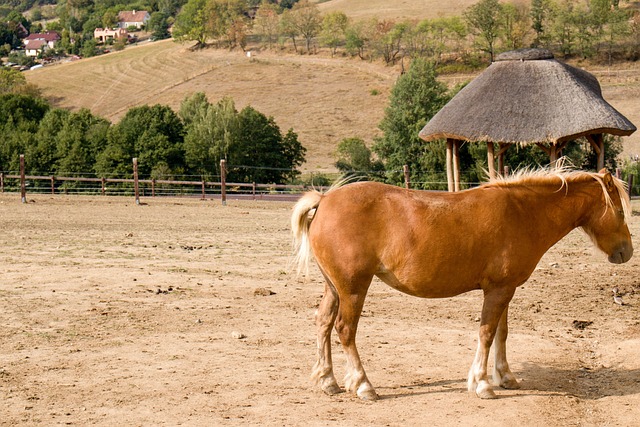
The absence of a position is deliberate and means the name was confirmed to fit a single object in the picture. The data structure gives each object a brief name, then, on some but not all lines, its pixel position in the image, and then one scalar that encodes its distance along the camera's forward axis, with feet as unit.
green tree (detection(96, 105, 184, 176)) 142.92
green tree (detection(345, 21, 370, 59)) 315.58
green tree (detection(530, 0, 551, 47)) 290.76
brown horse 22.99
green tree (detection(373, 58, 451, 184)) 140.46
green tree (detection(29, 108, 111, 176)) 145.59
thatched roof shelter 64.75
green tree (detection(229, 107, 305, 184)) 157.07
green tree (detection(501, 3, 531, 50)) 293.02
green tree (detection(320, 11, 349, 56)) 339.36
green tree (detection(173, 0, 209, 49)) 352.49
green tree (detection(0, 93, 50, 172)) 152.66
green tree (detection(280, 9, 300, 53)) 354.95
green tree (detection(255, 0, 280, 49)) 352.69
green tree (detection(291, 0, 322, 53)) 356.05
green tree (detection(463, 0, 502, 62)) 290.15
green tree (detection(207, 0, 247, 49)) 347.15
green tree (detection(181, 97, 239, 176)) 148.36
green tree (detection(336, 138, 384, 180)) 161.48
